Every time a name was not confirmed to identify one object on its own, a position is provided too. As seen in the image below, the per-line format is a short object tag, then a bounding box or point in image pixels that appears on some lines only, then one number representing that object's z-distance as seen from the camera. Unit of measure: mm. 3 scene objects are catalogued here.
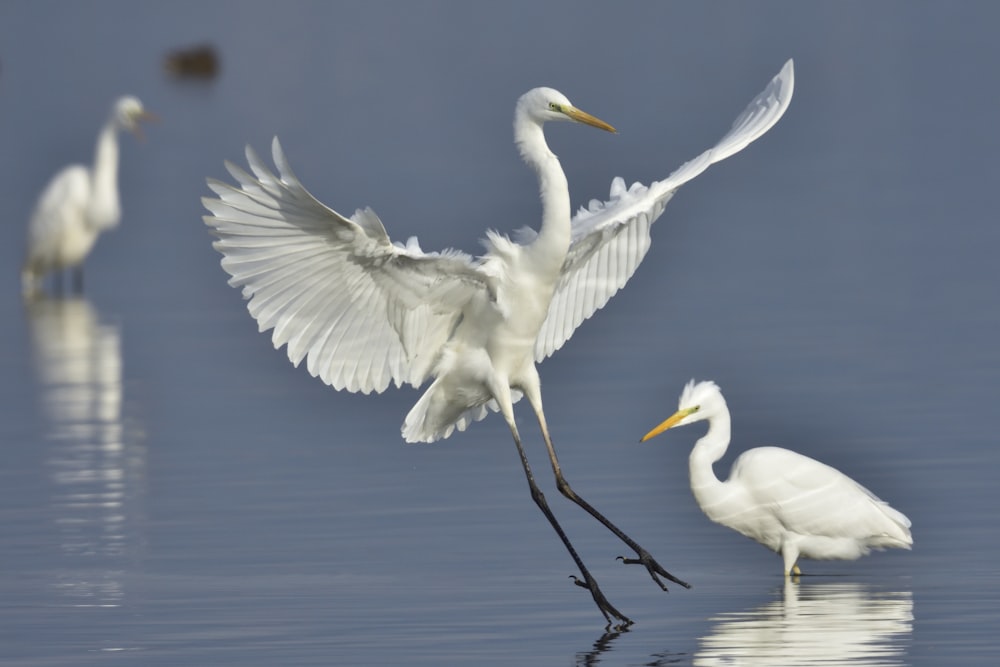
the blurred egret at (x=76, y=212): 46344
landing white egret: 18766
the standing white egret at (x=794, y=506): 19625
